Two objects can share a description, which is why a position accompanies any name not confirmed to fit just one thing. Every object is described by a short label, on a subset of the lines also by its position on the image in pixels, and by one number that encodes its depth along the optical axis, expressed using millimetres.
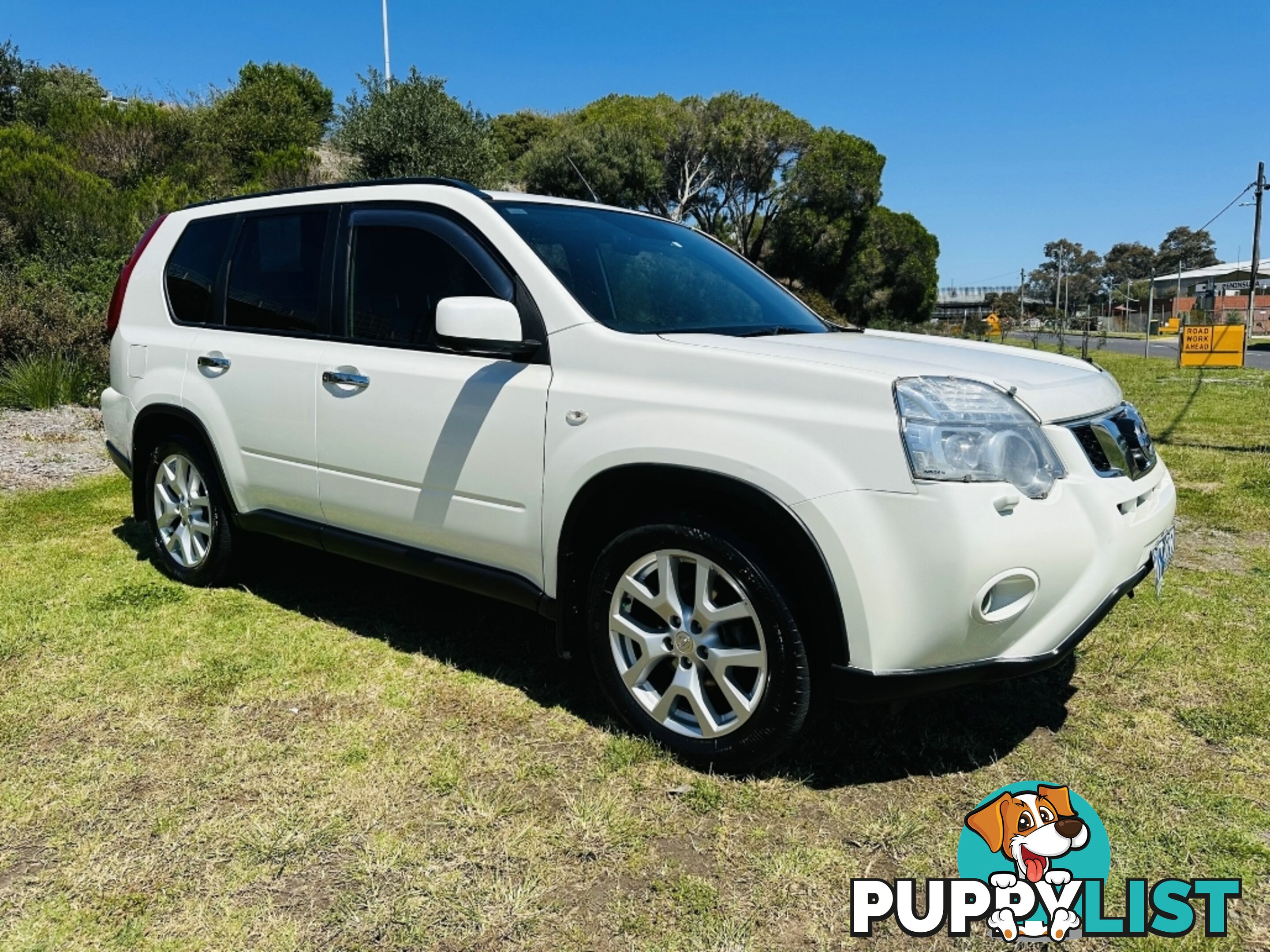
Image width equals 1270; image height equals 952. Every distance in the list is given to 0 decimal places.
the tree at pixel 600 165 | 33344
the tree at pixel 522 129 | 47344
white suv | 2477
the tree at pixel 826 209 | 35812
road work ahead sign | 19016
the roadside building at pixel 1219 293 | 60594
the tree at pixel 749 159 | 37125
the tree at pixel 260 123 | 26531
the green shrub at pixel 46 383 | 9453
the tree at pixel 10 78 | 29406
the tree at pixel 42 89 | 26531
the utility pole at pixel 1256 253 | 40656
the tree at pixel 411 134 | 21891
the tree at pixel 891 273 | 37938
